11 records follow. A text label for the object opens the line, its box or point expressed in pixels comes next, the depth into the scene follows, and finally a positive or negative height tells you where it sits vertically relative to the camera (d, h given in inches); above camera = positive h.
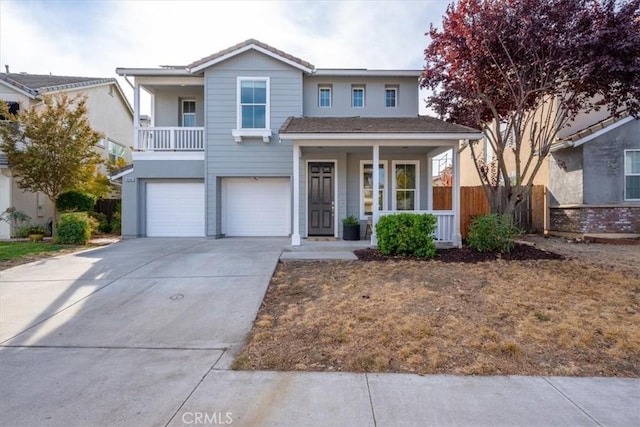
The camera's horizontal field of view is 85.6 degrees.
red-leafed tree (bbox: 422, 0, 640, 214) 303.0 +148.8
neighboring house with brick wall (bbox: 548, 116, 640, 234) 462.8 +51.7
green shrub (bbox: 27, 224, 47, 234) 526.0 -20.6
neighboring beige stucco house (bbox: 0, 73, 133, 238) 546.9 +202.3
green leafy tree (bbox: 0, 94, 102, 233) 448.1 +92.5
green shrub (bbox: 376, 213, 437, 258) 325.7 -19.6
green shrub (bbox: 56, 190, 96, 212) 567.2 +24.1
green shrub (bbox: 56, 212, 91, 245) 437.1 -18.4
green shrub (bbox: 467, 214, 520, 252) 332.5 -18.2
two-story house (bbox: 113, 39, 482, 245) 458.0 +81.4
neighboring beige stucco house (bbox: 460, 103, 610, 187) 505.4 +118.5
